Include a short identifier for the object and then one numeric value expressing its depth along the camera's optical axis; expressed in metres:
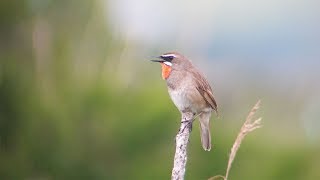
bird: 6.23
